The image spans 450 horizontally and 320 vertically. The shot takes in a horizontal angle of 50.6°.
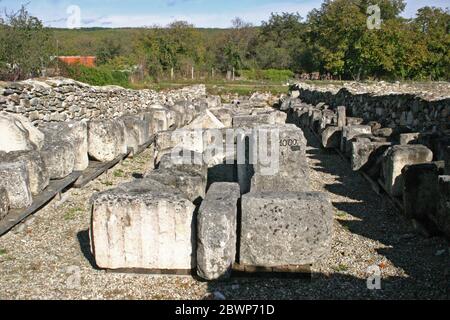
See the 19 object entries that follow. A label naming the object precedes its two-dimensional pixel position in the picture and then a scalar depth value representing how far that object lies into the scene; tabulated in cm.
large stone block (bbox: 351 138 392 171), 966
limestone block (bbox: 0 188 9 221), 655
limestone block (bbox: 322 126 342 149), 1303
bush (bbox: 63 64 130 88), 2418
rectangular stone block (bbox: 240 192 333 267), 504
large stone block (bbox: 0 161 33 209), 680
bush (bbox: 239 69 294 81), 4885
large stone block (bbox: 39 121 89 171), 973
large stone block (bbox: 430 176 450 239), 575
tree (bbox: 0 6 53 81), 1875
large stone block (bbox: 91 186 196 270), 507
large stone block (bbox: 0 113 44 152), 844
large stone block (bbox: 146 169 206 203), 656
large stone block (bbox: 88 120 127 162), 1070
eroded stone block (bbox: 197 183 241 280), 492
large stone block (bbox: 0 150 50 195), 757
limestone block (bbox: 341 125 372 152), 1177
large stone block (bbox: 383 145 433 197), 765
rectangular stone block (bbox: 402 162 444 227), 668
